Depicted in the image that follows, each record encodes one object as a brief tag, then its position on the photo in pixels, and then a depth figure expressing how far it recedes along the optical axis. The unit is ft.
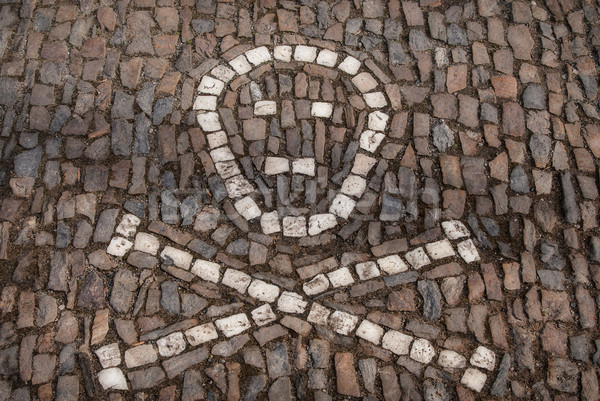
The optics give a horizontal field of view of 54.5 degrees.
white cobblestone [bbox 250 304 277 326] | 12.78
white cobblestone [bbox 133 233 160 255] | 13.42
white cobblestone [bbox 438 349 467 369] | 12.47
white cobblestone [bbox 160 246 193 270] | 13.37
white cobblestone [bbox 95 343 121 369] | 12.13
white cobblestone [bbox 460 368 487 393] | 12.26
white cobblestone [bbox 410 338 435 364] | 12.50
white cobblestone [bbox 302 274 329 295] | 13.19
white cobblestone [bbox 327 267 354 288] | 13.32
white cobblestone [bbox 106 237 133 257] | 13.30
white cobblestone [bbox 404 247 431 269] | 13.58
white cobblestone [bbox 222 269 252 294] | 13.19
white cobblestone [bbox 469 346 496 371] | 12.48
